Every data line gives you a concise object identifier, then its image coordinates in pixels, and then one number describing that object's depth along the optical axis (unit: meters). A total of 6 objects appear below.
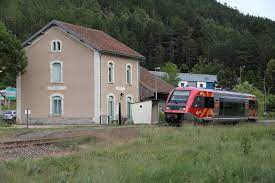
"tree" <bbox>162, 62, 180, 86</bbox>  88.35
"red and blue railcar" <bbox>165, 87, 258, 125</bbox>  37.56
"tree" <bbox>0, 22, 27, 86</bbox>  46.19
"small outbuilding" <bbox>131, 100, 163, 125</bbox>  47.28
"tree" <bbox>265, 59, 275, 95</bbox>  108.50
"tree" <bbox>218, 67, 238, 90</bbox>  104.68
